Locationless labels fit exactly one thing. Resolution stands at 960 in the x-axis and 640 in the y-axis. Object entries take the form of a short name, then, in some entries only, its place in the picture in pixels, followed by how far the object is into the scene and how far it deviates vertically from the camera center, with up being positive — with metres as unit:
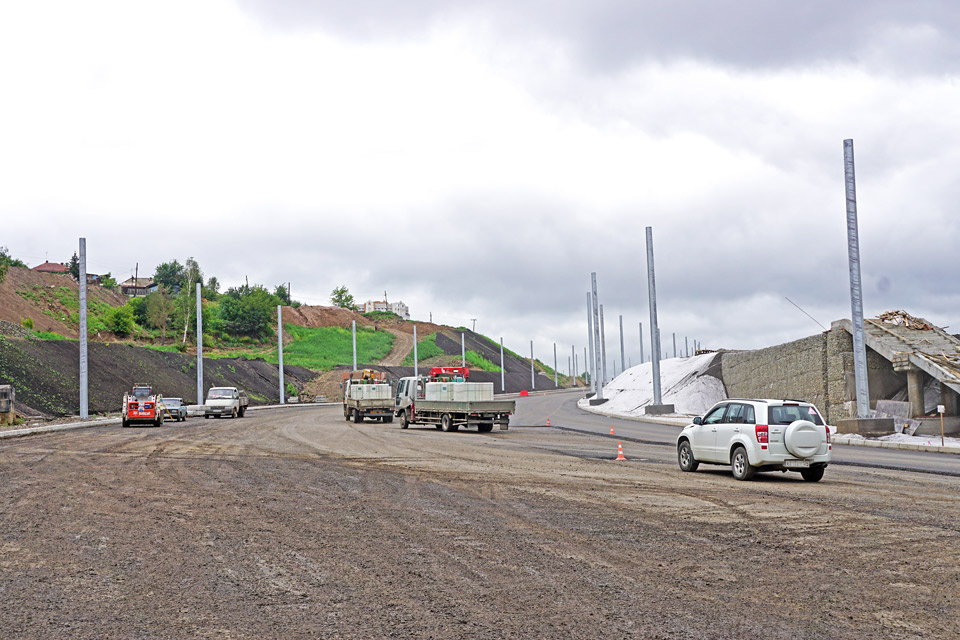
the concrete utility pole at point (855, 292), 29.14 +2.68
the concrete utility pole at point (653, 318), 45.84 +2.94
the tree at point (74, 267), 123.06 +17.35
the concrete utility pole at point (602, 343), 69.44 +2.44
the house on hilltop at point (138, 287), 142.00 +16.33
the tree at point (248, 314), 125.81 +9.83
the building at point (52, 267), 140.12 +19.59
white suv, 16.09 -1.34
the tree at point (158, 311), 102.94 +8.67
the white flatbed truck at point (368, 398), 44.66 -1.09
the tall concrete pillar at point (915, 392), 30.38 -0.93
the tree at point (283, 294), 159.62 +16.14
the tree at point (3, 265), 69.19 +10.31
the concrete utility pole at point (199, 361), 62.72 +1.51
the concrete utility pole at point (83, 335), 45.66 +2.60
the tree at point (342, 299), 173.26 +16.22
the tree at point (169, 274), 142.62 +18.24
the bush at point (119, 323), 93.00 +6.60
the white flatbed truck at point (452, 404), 35.16 -1.19
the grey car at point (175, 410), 48.62 -1.63
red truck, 41.69 -1.43
